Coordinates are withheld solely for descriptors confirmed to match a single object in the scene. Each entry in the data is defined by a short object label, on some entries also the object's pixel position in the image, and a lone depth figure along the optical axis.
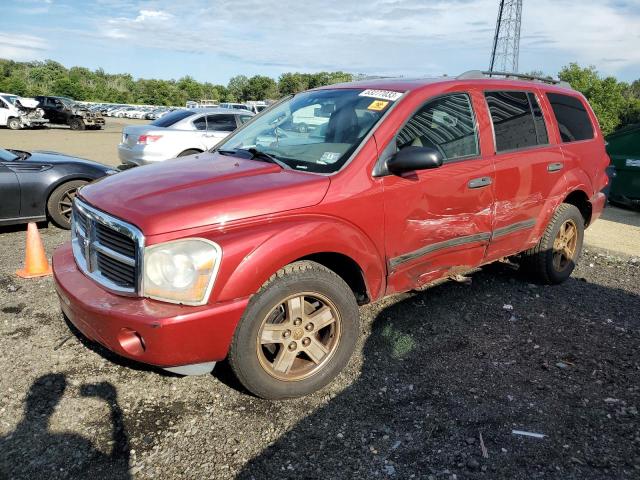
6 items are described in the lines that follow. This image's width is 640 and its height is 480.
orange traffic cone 5.03
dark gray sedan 6.33
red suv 2.63
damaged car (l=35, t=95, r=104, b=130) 29.77
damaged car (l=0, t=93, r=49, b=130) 26.58
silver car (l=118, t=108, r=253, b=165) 10.41
